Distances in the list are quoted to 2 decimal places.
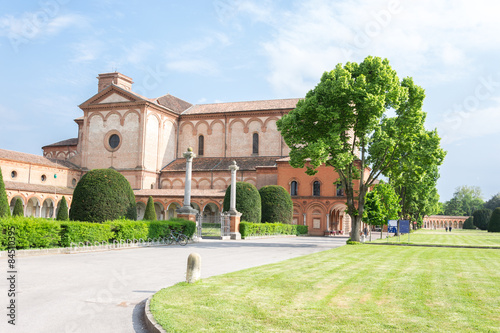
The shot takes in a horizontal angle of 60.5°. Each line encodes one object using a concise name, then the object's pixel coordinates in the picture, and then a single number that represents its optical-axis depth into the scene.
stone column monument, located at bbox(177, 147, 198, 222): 25.20
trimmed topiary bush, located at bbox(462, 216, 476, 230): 90.61
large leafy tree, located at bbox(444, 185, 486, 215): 125.94
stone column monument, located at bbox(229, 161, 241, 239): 28.01
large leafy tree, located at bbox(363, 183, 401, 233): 28.66
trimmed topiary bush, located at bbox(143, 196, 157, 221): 31.92
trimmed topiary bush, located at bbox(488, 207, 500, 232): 62.42
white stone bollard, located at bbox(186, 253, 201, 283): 8.29
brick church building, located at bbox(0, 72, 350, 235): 43.06
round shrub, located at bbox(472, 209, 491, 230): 79.94
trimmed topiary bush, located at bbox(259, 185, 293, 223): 35.09
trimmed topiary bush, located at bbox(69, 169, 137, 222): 18.86
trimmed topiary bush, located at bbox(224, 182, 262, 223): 30.84
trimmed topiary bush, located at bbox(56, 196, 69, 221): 33.42
